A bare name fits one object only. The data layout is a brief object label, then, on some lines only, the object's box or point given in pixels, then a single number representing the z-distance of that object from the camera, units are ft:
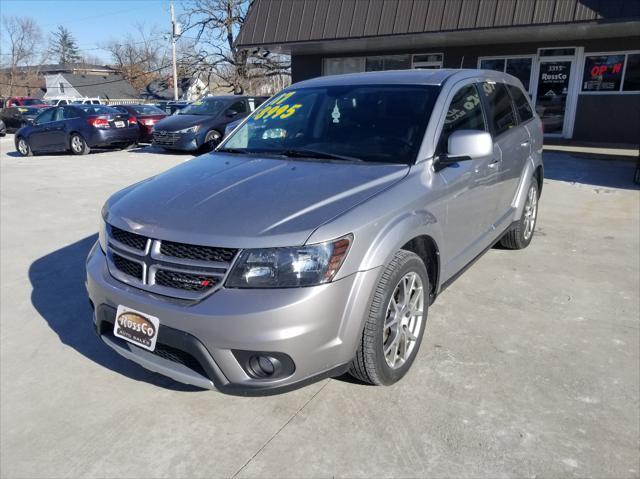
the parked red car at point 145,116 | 52.70
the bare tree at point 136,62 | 214.07
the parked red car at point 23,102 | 110.01
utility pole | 109.81
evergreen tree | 307.99
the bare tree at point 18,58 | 209.36
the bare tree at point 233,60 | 109.70
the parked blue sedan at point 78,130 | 48.07
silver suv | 7.51
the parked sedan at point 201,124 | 43.57
